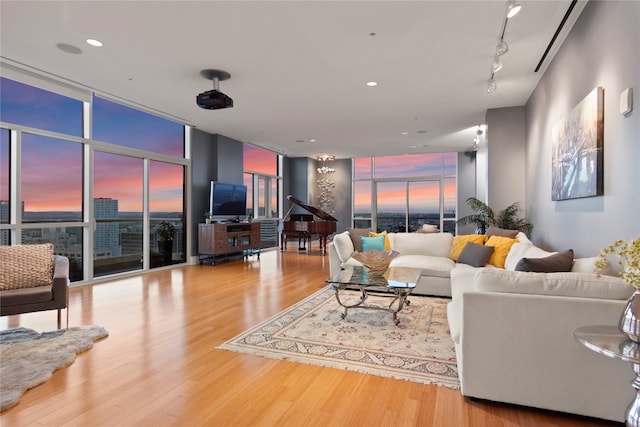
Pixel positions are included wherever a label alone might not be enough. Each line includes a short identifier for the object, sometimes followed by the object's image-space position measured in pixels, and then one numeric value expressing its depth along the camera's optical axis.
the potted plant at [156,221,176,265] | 7.14
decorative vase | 1.52
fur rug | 2.30
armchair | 3.18
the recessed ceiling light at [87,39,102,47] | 3.74
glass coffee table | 3.54
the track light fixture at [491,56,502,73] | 3.76
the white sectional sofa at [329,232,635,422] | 1.90
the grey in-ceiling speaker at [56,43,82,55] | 3.86
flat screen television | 7.86
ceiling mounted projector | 4.58
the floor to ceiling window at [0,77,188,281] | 4.75
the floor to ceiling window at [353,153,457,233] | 11.36
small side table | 1.44
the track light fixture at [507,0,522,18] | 2.87
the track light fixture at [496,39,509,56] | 3.36
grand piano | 9.47
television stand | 7.48
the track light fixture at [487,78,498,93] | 4.44
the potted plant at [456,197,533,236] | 5.71
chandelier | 11.60
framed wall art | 2.92
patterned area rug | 2.62
